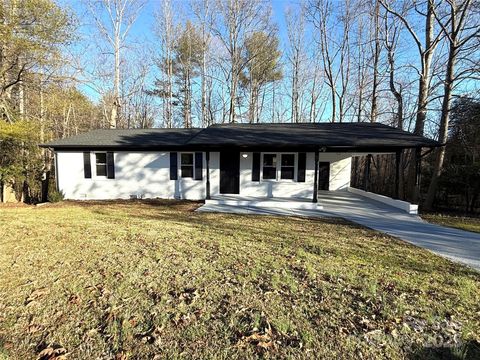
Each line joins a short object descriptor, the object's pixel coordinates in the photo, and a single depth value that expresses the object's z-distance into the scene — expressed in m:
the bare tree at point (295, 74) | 21.83
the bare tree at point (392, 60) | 13.74
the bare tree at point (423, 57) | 11.55
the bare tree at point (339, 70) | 19.67
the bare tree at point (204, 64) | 19.11
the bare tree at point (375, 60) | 16.73
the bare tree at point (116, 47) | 16.94
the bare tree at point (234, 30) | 18.31
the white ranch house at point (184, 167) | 11.29
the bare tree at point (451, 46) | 10.33
